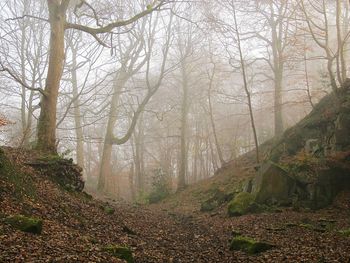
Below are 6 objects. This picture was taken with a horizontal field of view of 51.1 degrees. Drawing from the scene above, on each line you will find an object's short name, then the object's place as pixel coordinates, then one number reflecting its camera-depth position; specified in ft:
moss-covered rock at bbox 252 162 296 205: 42.32
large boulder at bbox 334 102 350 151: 42.63
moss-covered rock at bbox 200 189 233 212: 52.19
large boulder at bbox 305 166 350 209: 40.19
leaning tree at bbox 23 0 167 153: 42.16
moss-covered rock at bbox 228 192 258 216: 42.64
